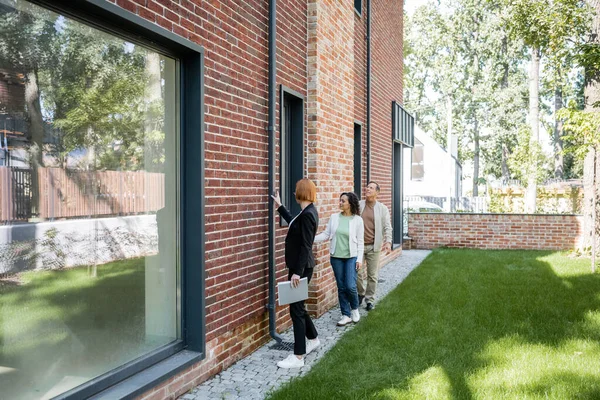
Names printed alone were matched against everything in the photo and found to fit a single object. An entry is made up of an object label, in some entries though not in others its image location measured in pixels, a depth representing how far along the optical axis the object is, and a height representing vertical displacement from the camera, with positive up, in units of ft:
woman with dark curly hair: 23.35 -2.40
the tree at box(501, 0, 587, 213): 44.80 +13.73
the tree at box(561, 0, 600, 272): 34.37 +4.09
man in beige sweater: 27.30 -2.29
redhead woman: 18.24 -2.19
